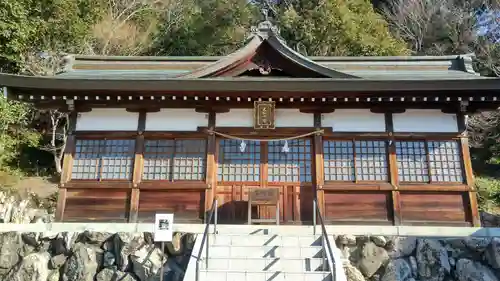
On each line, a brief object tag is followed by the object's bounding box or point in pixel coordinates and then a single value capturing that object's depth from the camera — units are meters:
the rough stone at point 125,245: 8.83
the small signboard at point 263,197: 9.94
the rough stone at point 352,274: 8.26
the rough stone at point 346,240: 8.99
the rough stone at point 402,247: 8.98
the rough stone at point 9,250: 9.19
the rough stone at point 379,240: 9.00
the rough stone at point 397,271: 8.52
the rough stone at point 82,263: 8.79
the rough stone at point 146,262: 8.54
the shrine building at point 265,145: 10.31
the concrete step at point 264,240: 8.44
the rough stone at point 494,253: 8.78
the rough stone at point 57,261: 9.10
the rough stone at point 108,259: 8.97
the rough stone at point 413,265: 8.77
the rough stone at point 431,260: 8.71
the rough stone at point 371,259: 8.62
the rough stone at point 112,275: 8.62
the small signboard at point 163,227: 8.06
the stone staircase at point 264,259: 7.22
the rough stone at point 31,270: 8.83
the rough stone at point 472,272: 8.60
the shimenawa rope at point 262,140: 10.95
